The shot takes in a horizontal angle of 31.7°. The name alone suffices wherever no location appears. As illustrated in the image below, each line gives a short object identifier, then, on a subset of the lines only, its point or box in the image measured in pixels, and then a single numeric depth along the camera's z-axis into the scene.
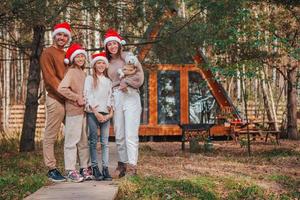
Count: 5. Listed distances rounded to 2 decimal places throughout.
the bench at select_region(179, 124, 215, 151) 11.78
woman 6.00
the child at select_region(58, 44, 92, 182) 5.70
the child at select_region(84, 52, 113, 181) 5.79
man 5.66
